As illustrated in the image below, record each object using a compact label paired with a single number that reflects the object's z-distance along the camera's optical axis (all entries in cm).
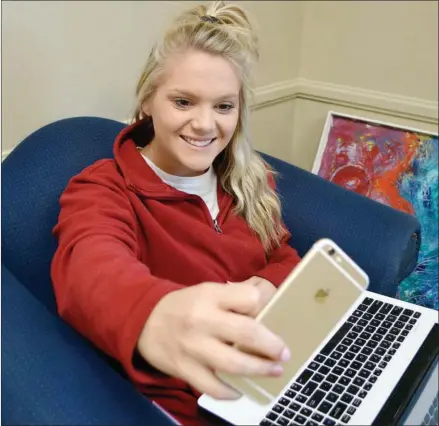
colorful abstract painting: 164
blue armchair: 68
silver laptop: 77
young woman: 58
